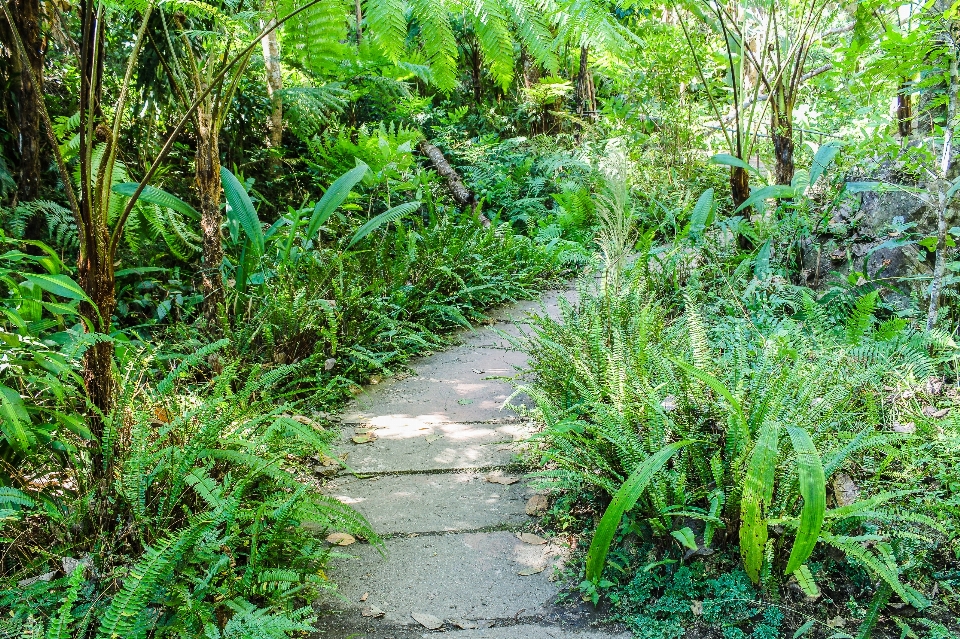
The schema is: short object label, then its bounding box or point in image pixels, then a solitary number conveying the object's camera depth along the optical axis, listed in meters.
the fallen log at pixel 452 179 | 8.20
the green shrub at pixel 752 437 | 1.90
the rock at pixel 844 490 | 2.20
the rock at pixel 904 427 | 2.52
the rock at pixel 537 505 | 2.57
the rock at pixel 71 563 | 1.79
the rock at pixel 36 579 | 1.79
